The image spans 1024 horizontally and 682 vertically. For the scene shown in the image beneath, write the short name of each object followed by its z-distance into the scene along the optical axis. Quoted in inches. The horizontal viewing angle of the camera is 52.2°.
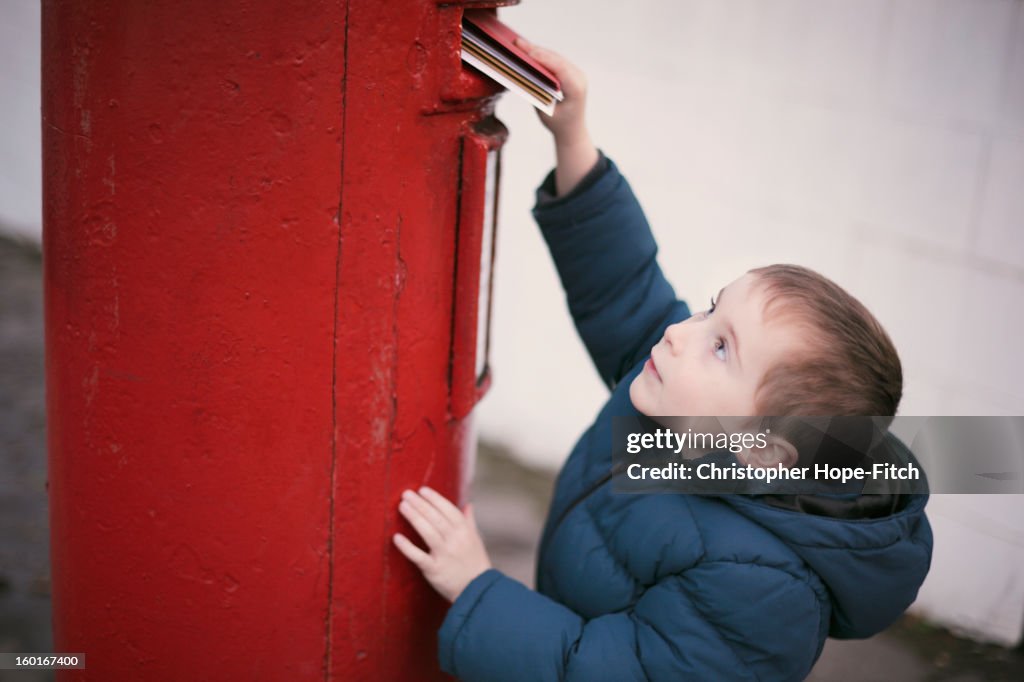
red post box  47.5
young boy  50.8
